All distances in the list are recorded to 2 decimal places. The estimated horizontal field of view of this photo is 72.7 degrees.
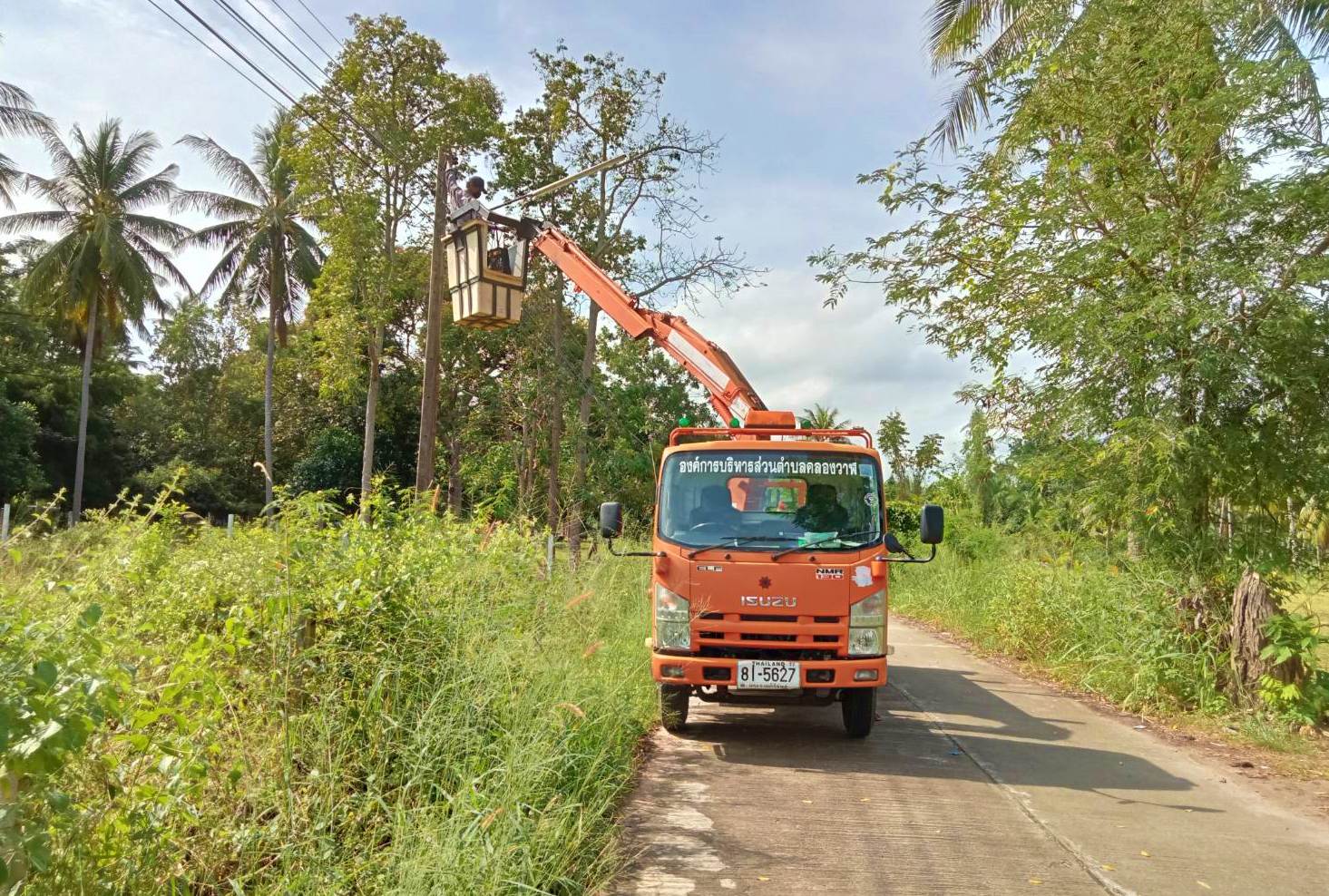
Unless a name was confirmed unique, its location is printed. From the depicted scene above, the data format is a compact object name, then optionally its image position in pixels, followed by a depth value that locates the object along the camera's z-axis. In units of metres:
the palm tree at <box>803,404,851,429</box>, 37.81
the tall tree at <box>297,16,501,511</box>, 20.36
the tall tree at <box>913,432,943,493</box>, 40.29
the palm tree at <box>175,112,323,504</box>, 30.66
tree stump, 7.48
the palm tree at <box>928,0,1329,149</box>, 7.83
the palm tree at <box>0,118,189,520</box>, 28.70
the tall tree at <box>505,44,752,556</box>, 19.09
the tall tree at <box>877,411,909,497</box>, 44.30
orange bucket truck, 6.60
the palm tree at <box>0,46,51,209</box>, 19.48
